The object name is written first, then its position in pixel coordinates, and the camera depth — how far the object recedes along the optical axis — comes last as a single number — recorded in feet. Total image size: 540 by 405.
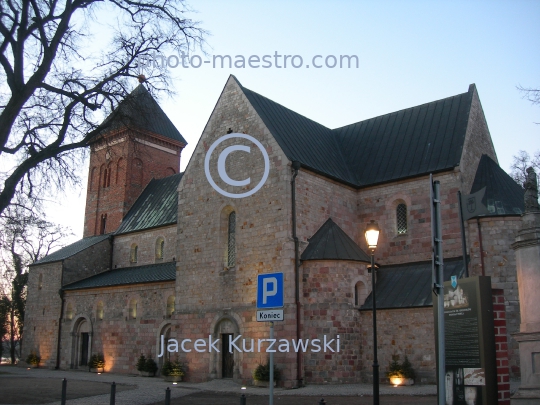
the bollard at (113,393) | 47.21
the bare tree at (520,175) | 122.23
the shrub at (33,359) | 117.29
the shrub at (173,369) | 81.15
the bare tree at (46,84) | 44.21
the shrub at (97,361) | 103.35
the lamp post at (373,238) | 45.98
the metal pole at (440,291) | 30.50
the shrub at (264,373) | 70.73
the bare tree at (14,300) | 146.20
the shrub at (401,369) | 67.82
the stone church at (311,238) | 71.46
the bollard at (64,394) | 49.90
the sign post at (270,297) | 35.19
